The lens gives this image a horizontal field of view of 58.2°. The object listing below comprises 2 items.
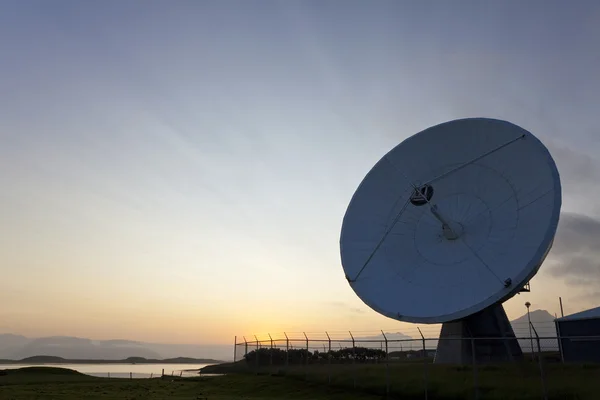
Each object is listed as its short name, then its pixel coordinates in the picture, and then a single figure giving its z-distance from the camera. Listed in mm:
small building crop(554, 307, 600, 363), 35844
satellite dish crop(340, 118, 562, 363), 25844
